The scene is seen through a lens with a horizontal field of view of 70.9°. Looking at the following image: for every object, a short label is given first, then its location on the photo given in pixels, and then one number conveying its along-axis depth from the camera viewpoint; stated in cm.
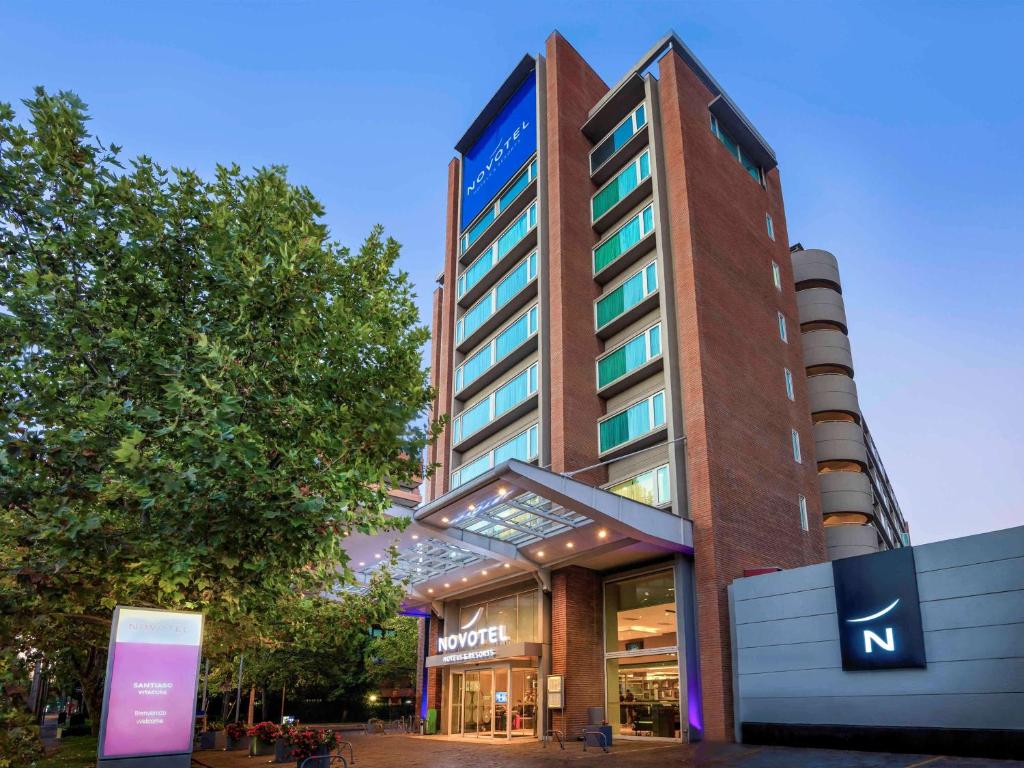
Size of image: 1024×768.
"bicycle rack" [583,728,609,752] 2142
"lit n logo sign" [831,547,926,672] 1750
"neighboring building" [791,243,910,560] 3653
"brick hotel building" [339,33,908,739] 2408
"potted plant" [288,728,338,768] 1927
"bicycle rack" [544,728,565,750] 2129
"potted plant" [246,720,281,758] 2412
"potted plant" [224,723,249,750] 2759
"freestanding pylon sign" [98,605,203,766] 990
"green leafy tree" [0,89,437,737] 1004
